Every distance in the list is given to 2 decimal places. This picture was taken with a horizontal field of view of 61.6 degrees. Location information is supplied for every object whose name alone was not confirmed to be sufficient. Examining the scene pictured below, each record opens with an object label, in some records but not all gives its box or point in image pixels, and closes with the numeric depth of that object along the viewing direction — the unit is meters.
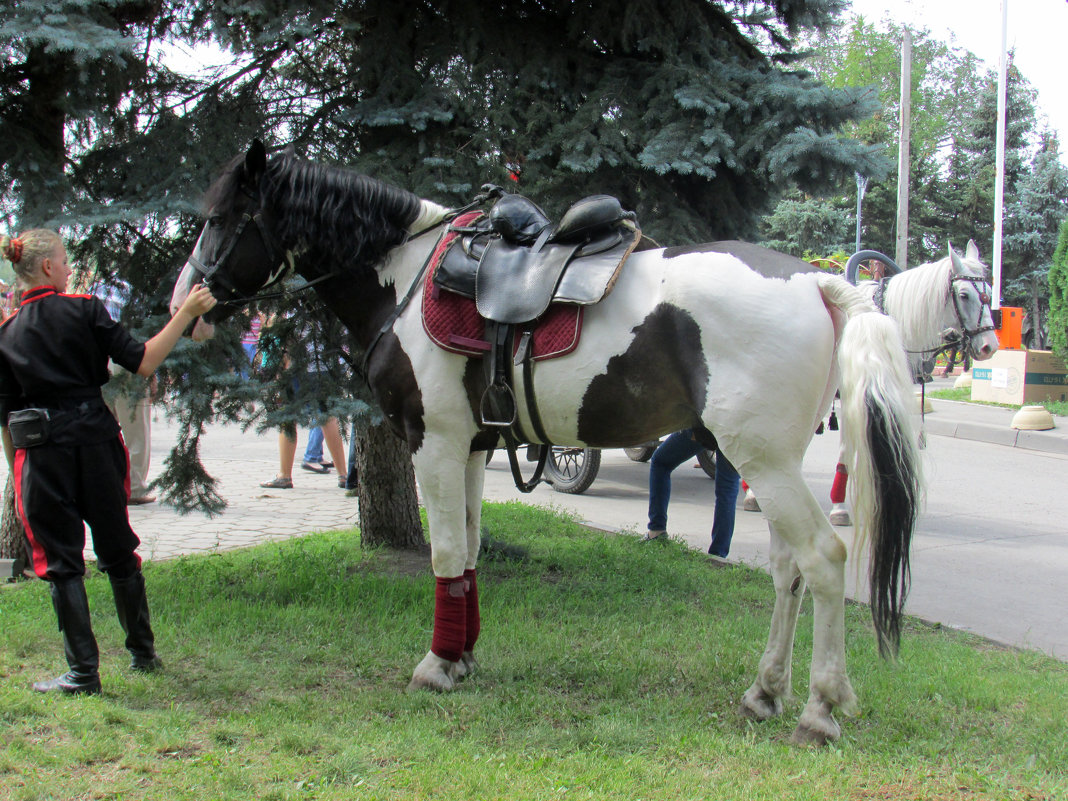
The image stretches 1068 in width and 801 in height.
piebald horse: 3.27
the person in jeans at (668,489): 6.36
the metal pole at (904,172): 22.09
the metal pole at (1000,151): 22.34
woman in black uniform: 3.65
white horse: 6.96
